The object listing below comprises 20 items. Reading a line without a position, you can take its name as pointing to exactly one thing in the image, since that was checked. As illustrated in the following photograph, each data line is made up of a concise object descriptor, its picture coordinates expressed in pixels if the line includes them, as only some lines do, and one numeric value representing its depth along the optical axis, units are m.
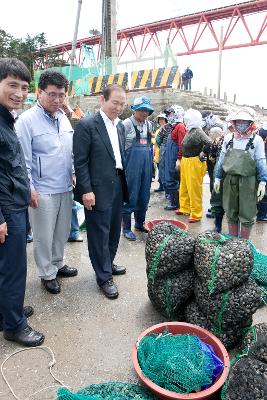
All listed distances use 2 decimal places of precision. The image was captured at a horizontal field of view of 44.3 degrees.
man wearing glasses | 2.89
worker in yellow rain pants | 5.35
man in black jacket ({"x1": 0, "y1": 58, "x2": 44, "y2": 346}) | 2.20
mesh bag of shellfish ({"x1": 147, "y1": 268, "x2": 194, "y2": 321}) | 2.65
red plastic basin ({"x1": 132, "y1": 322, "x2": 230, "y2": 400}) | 1.90
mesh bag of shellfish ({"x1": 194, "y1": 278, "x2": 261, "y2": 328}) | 2.35
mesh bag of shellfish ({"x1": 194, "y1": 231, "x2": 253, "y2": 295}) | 2.34
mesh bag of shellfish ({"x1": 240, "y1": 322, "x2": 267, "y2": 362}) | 1.83
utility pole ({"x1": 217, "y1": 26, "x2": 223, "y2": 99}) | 22.06
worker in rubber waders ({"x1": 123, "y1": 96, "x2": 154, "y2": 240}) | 4.68
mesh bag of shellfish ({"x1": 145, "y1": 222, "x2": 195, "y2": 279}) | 2.61
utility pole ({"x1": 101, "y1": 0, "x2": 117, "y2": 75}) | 15.20
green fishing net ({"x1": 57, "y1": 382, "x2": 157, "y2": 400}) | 1.74
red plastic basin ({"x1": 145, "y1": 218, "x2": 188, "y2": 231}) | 4.04
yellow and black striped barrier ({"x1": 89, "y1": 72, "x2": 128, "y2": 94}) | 16.30
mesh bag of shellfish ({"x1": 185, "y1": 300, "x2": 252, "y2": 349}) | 2.41
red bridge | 25.33
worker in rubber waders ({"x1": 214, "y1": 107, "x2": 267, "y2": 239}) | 3.86
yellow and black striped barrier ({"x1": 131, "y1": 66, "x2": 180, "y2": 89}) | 15.20
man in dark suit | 2.97
